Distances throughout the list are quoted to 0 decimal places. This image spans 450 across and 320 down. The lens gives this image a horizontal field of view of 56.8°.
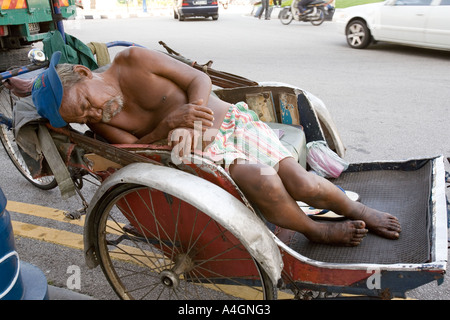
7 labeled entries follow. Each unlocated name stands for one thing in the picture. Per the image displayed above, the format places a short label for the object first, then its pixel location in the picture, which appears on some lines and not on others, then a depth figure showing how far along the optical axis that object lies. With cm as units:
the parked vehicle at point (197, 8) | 1655
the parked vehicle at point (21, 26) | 545
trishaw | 174
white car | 756
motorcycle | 1373
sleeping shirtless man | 196
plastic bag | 274
